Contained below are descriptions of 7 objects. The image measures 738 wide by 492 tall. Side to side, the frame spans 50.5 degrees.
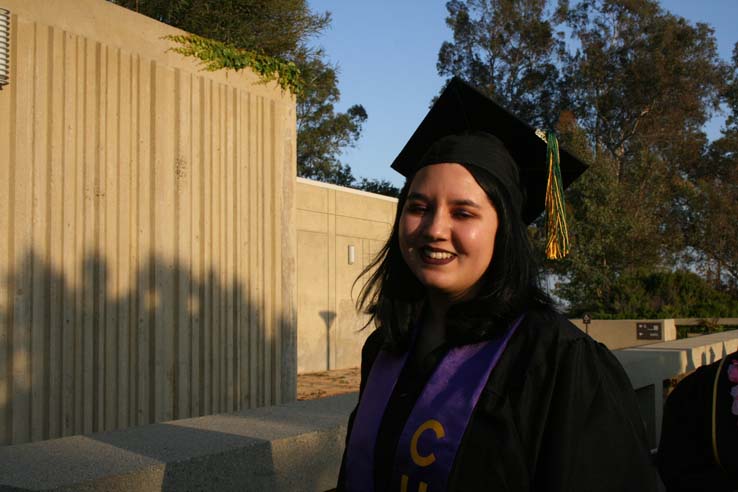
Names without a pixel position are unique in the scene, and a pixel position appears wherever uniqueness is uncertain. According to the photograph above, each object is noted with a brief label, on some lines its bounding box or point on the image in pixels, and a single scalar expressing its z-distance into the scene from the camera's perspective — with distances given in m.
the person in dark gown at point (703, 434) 2.49
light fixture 17.75
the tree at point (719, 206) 34.19
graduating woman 1.56
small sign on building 18.98
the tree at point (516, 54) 34.97
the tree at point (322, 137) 31.70
